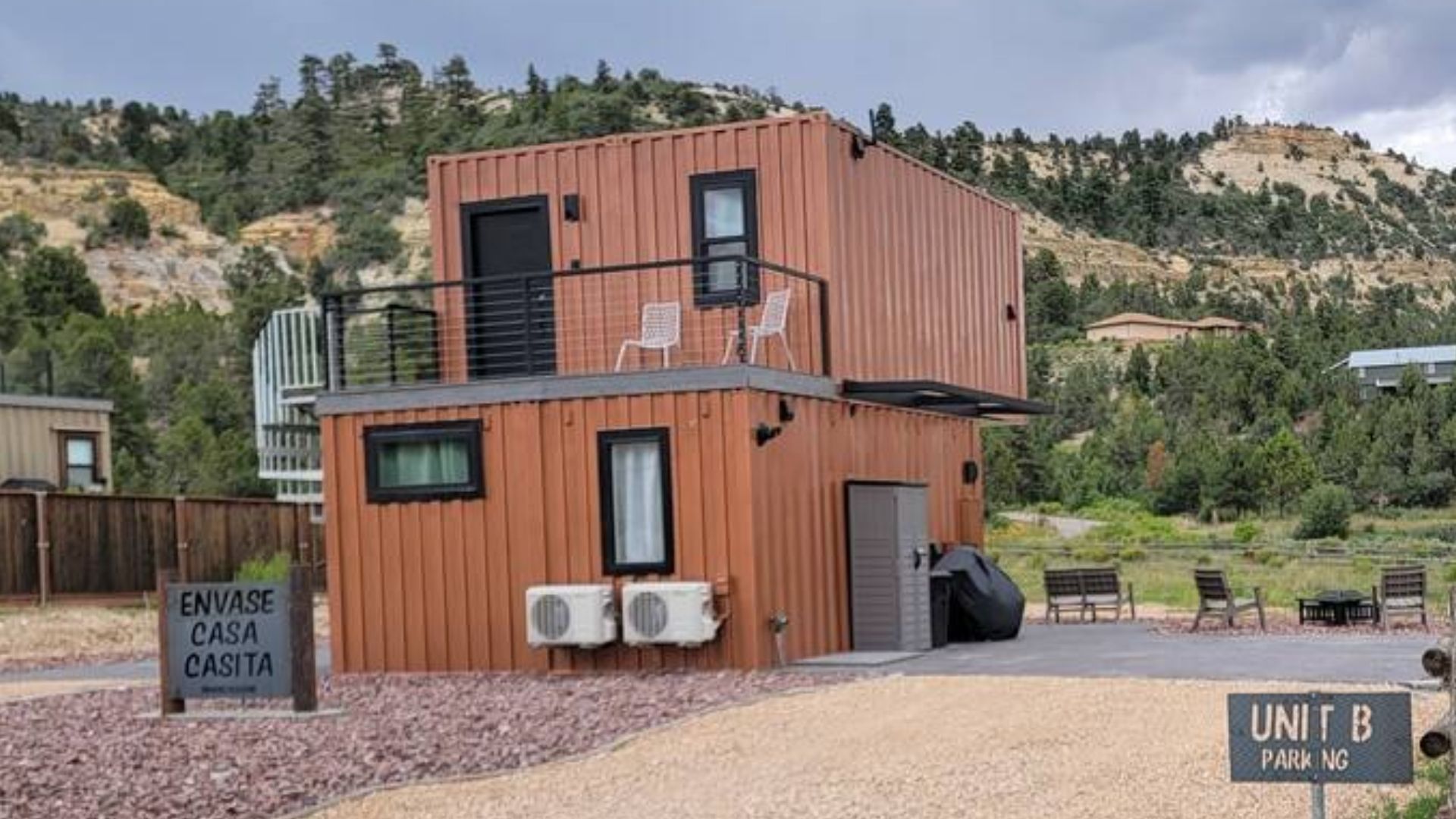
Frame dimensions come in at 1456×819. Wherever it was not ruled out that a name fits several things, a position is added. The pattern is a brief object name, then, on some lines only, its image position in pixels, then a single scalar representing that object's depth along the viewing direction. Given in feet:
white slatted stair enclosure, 73.46
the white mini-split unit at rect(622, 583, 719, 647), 52.26
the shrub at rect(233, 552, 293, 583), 90.07
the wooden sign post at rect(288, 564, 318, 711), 44.29
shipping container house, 53.78
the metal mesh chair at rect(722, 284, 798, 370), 57.36
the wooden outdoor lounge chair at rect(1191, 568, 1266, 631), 63.62
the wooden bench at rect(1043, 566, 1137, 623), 73.36
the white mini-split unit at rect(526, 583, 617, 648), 53.21
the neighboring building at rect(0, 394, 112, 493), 99.96
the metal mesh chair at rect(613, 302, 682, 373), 58.39
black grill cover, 62.85
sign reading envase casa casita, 44.65
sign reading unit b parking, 23.38
